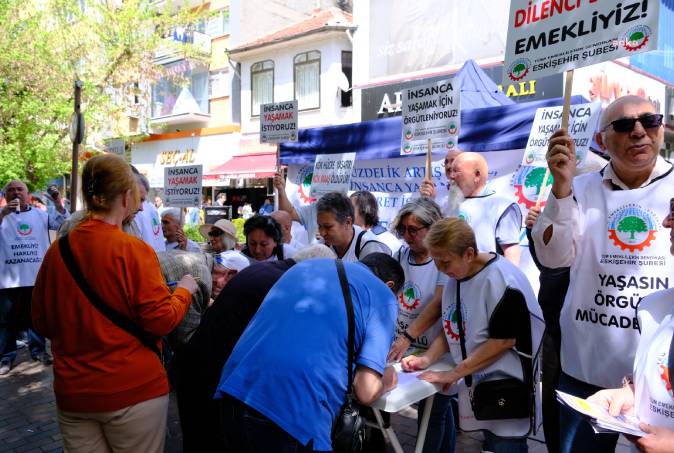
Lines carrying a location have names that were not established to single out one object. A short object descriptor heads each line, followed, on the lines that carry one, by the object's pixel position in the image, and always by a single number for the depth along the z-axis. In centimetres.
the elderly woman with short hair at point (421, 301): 300
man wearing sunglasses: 191
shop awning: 1909
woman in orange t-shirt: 215
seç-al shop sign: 2261
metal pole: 732
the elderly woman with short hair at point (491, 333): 244
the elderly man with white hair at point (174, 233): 527
